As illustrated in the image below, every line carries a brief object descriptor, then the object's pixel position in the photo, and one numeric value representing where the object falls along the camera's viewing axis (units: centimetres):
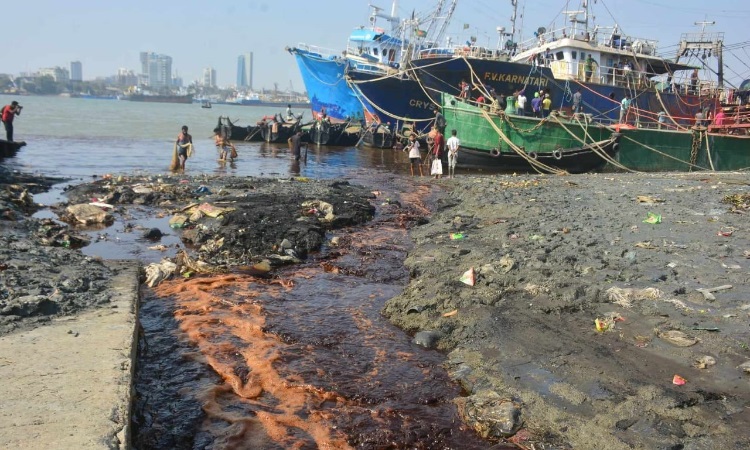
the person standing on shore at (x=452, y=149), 1656
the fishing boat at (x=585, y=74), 2405
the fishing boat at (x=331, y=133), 2814
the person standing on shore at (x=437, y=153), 1672
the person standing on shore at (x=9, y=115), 1819
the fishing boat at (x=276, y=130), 2790
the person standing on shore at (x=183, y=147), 1673
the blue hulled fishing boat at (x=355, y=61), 3194
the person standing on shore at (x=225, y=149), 1973
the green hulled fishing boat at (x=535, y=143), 1889
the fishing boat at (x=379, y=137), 2845
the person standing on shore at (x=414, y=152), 1720
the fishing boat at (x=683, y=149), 1938
